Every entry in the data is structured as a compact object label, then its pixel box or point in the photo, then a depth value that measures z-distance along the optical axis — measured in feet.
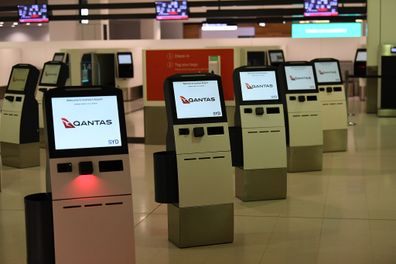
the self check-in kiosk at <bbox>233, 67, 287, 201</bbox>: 23.59
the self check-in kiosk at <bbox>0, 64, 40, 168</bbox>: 31.68
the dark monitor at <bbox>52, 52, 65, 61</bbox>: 60.64
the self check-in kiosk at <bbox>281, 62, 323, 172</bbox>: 28.86
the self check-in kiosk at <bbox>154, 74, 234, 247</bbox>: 18.30
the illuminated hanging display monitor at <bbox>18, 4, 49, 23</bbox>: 64.34
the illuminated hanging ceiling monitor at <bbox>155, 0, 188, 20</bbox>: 61.93
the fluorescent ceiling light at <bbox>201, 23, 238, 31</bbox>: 84.05
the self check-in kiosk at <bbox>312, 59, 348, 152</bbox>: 35.17
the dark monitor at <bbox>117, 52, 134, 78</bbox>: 61.62
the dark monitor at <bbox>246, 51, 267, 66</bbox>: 60.54
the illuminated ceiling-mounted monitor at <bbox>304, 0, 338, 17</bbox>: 59.67
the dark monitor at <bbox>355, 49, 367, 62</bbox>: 64.80
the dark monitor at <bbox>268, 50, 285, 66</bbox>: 56.18
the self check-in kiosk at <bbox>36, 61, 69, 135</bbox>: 37.45
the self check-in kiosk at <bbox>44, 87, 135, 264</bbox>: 14.14
